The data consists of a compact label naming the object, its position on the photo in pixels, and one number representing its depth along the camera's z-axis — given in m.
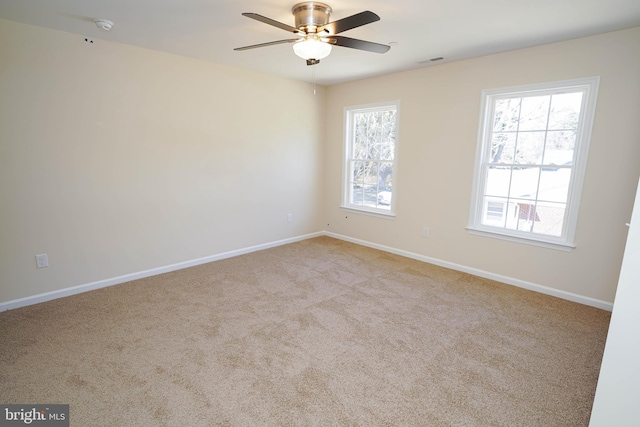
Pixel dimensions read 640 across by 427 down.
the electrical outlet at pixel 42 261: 2.93
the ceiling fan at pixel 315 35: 2.20
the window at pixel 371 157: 4.49
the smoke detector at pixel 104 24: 2.55
